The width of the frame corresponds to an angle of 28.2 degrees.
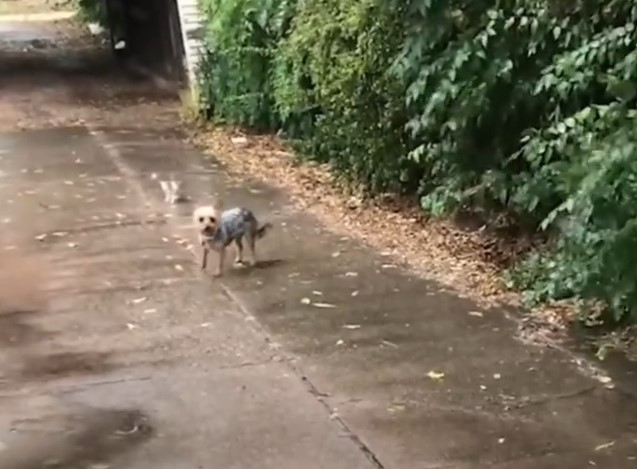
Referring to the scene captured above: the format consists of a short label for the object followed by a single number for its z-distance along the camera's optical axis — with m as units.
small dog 7.61
